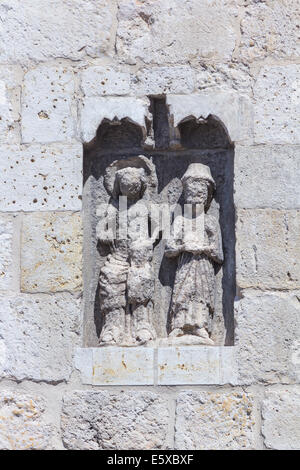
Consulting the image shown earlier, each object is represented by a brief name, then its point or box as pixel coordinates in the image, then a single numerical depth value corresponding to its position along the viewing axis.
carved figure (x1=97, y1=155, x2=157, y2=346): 8.34
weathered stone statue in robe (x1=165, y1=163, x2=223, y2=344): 8.30
